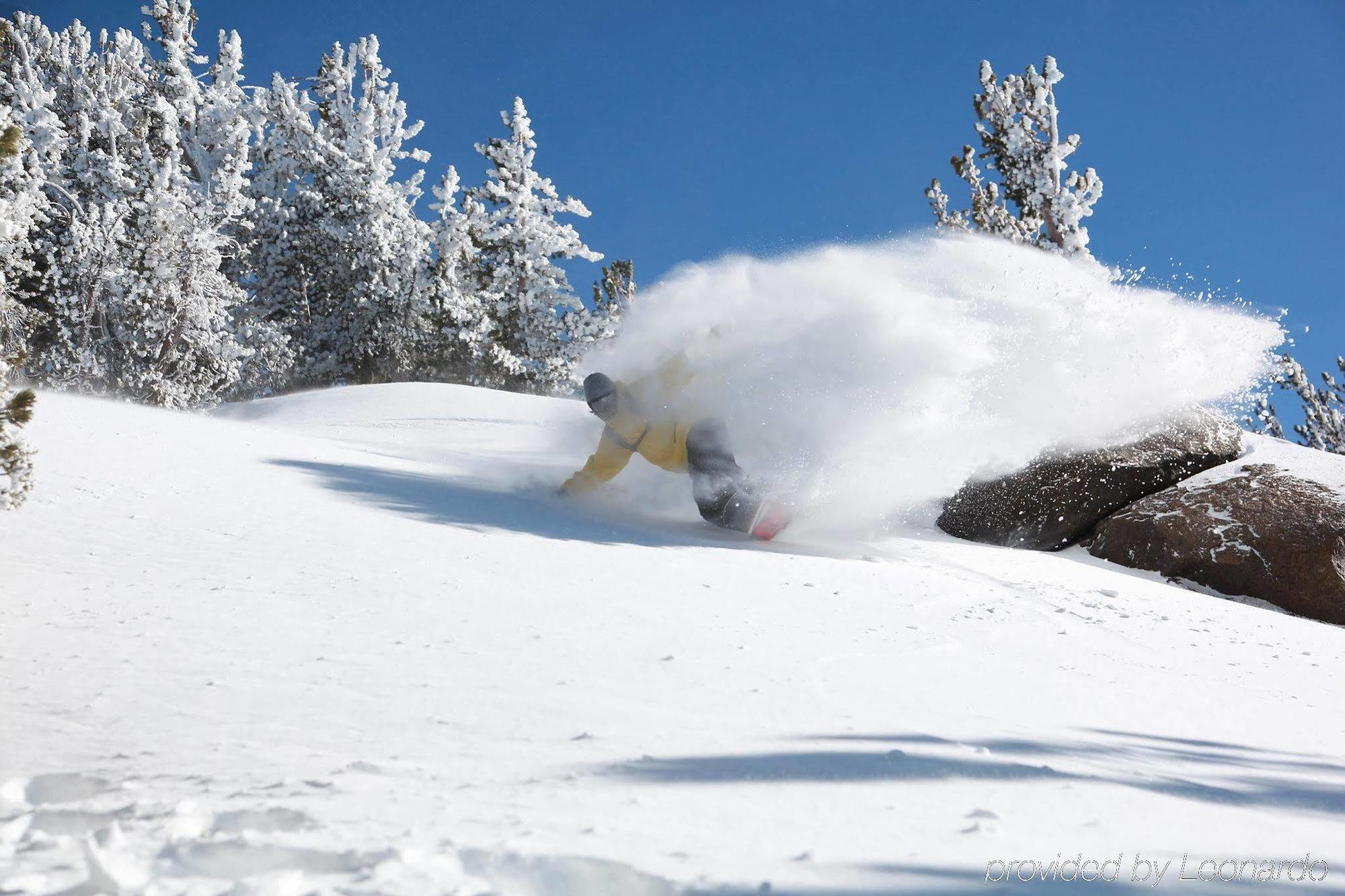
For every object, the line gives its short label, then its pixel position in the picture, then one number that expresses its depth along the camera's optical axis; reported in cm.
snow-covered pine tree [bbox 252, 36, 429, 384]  2525
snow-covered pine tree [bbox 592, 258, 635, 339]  3175
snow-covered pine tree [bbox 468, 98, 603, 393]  2692
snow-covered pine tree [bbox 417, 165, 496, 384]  2573
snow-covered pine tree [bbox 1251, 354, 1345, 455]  2608
